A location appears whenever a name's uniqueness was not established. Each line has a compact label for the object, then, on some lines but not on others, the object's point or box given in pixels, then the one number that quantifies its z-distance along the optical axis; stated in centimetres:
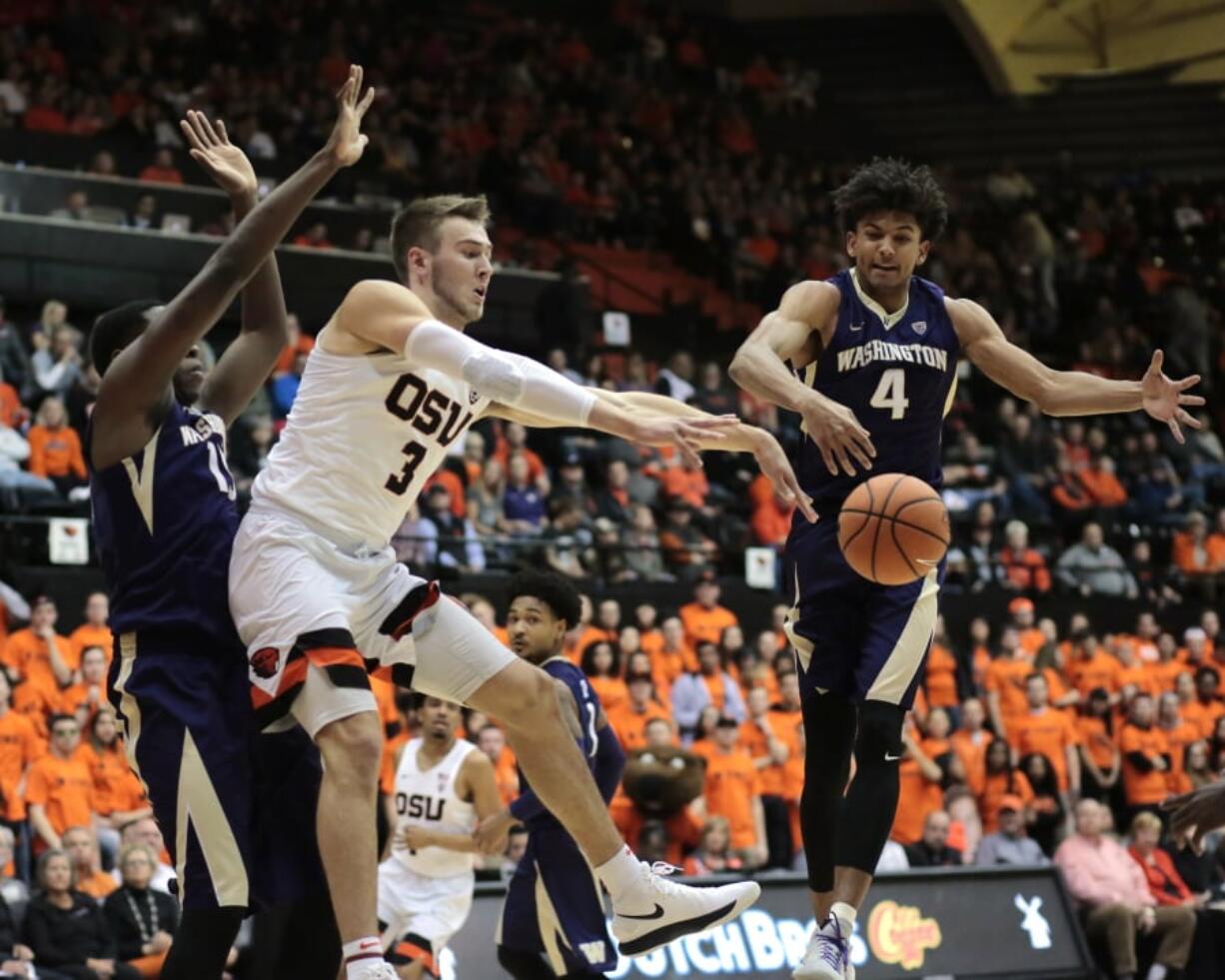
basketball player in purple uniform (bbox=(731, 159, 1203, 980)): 651
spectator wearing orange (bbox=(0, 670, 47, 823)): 1198
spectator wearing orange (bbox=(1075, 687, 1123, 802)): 1727
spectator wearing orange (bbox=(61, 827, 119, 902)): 1145
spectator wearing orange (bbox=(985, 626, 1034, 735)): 1716
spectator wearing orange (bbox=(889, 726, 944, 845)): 1527
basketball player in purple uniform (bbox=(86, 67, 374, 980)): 539
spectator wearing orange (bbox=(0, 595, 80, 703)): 1277
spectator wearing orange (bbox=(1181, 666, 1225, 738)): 1812
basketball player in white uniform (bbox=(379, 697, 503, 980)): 1034
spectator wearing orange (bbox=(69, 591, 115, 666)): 1301
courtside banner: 1090
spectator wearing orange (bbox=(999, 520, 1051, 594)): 1962
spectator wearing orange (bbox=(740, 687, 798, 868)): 1466
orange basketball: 621
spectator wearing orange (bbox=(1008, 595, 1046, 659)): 1817
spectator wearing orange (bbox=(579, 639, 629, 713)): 1463
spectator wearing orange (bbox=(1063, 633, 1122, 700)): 1828
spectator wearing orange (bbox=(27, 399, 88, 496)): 1444
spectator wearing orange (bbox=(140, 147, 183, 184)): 1967
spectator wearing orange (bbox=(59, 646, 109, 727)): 1249
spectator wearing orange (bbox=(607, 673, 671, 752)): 1449
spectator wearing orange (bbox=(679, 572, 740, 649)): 1652
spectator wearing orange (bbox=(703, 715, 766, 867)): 1442
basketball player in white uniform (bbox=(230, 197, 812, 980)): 549
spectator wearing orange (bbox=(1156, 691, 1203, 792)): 1752
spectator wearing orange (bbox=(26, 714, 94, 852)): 1195
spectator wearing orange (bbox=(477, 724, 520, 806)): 1317
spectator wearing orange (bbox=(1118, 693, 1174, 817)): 1728
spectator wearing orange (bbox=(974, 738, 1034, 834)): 1602
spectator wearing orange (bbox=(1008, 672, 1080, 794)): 1697
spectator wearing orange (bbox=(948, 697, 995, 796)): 1612
